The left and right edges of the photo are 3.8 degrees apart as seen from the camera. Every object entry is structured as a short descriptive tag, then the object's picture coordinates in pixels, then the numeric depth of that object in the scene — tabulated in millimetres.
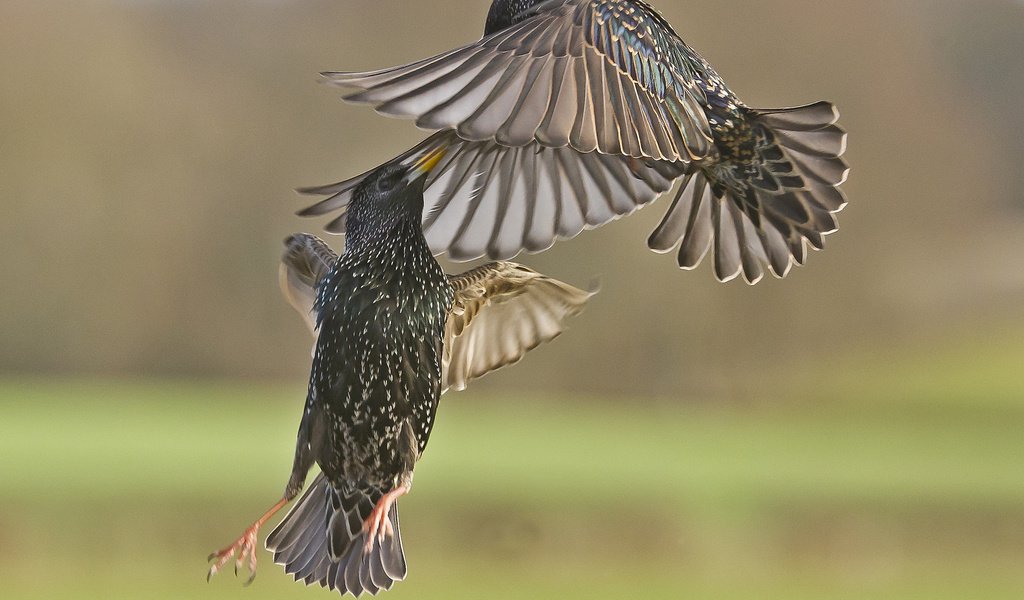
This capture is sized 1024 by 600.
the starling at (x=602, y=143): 6845
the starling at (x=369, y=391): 6927
